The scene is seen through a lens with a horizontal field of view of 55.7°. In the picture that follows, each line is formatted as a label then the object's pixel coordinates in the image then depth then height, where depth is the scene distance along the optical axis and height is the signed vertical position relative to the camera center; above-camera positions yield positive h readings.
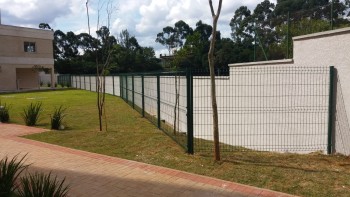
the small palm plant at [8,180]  4.77 -1.48
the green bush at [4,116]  13.57 -1.47
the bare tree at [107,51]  11.22 +1.09
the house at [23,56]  40.44 +3.07
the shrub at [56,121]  11.60 -1.48
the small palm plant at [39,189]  4.32 -1.44
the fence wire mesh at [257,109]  7.84 -0.85
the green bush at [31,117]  12.56 -1.44
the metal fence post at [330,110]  7.51 -0.76
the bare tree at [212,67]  6.34 +0.22
